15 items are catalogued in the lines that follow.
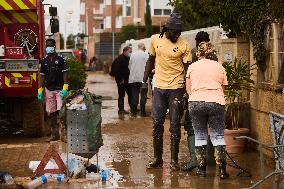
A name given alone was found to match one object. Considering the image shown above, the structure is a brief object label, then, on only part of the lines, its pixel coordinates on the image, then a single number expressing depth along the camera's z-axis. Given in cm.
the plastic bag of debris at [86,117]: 903
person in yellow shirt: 964
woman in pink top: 892
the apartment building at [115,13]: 5798
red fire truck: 1237
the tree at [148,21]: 5031
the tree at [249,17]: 1064
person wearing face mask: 1276
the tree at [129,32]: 5544
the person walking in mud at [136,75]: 1753
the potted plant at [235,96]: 1095
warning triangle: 898
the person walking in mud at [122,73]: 1795
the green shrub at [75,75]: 2017
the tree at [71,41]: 8666
